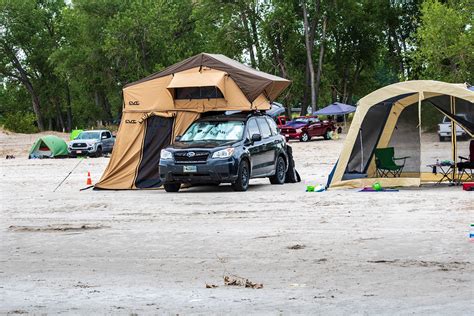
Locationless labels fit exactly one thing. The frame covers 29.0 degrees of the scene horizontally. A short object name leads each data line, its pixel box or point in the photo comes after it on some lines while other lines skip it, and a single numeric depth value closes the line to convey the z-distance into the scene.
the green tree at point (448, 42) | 53.66
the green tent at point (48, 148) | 45.59
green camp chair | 20.80
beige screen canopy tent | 19.70
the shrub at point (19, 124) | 74.00
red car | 55.22
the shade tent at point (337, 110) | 65.19
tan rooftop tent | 21.78
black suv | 19.91
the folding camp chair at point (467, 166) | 20.18
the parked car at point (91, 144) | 45.94
